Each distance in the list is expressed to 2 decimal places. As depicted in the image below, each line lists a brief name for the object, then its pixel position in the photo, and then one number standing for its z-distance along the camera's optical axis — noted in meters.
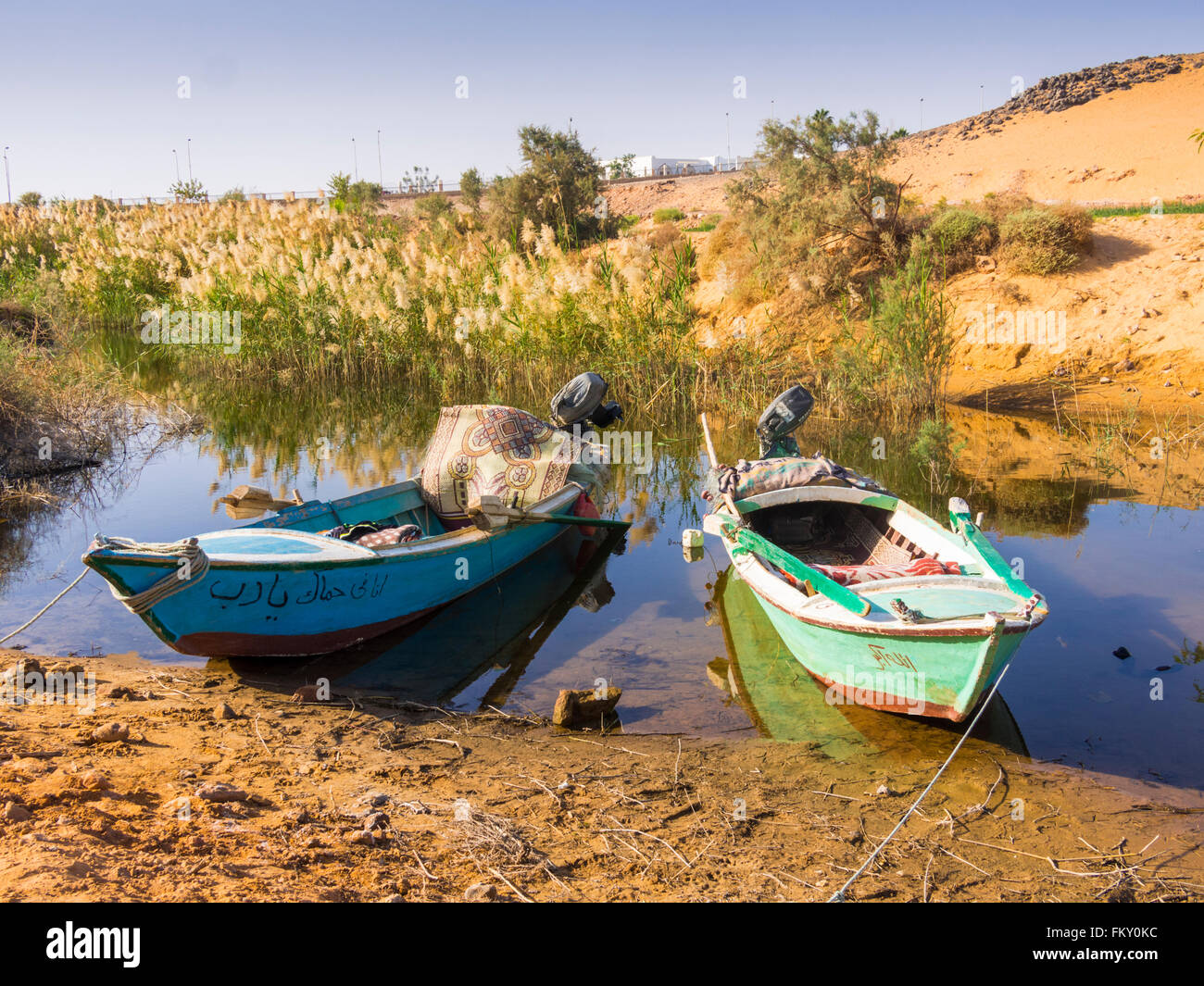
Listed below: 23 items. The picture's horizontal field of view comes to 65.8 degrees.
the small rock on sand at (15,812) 3.76
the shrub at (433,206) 35.24
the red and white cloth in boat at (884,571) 6.60
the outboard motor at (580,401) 10.00
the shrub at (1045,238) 19.19
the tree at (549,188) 27.14
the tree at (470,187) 39.88
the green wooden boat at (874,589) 5.18
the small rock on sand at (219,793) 4.20
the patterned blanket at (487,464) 9.08
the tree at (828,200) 20.89
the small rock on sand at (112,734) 4.89
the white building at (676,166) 58.53
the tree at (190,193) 42.79
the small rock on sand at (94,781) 4.14
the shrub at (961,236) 20.09
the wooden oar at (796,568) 5.76
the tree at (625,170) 59.31
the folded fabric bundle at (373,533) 7.77
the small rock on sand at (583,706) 5.88
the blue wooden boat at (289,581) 5.57
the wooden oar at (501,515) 7.84
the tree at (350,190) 38.28
